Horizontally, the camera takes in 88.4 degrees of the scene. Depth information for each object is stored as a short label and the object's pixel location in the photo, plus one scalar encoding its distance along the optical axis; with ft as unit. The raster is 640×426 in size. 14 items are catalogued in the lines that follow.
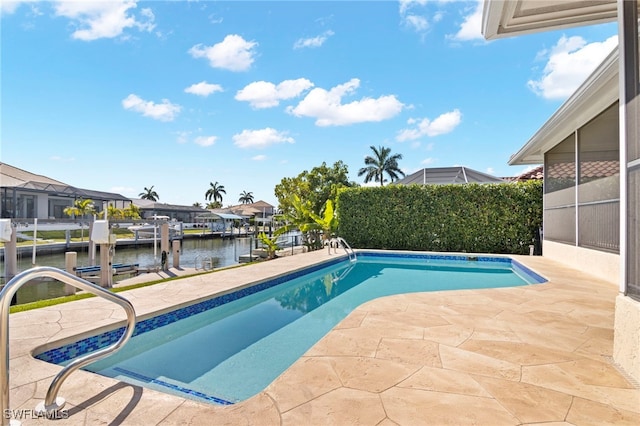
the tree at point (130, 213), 118.22
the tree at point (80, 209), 99.17
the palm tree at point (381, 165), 142.72
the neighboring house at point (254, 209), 148.18
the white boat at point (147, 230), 75.11
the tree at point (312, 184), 88.79
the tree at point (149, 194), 262.73
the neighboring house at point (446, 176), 50.29
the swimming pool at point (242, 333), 12.26
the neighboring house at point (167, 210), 149.84
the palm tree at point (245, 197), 306.76
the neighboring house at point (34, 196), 66.49
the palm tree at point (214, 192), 273.54
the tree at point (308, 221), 47.62
